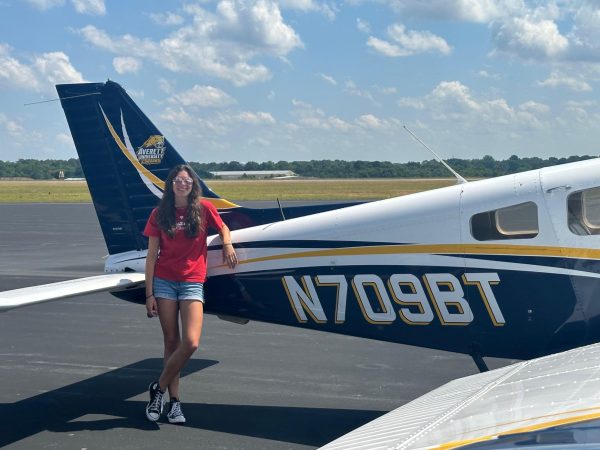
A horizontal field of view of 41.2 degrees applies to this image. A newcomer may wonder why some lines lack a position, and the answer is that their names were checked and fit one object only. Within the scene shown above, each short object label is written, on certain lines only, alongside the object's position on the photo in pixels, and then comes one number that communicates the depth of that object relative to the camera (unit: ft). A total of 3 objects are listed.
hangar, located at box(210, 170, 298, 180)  399.03
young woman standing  19.83
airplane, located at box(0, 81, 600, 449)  17.85
